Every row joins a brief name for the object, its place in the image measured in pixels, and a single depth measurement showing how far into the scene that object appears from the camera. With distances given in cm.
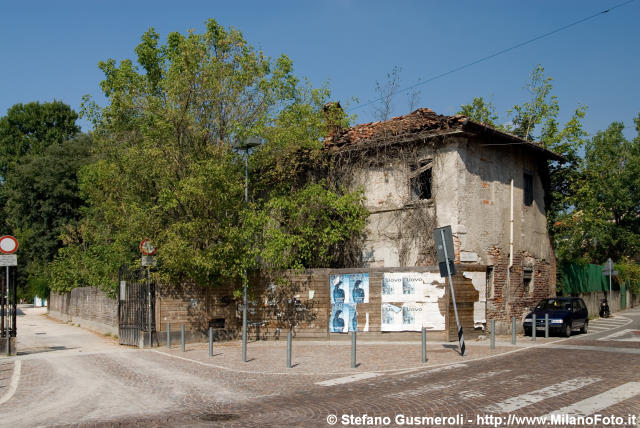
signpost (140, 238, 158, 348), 1741
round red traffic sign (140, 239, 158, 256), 1741
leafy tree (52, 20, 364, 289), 1770
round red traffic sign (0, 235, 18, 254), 1642
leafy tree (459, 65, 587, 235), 2855
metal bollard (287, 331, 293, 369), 1329
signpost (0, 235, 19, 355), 1620
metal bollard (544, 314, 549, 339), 1863
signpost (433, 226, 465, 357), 1419
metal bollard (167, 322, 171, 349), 1735
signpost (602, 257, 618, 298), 3319
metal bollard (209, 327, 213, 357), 1507
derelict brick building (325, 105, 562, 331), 1994
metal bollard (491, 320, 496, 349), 1599
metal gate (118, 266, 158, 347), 1798
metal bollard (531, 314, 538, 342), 1792
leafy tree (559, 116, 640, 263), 4466
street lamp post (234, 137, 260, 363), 1460
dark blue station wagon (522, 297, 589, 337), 1964
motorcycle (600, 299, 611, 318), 3155
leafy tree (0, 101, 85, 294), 3944
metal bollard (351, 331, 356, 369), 1288
